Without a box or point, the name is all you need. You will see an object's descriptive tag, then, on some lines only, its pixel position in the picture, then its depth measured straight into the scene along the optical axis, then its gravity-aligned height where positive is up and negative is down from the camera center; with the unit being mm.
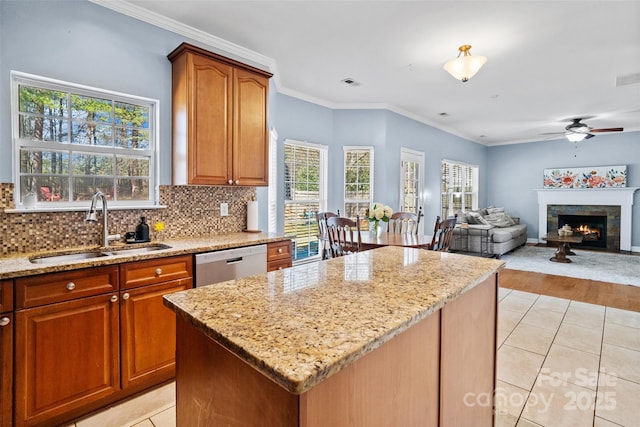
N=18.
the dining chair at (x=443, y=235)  3137 -272
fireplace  7629 -449
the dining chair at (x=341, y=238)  3117 -307
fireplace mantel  7223 +250
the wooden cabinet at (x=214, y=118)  2609 +780
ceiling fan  5796 +1430
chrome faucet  2139 -55
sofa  6336 -533
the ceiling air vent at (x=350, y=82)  4168 +1689
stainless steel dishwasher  2281 -429
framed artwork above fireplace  7312 +796
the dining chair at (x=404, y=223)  4488 -200
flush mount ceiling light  2988 +1364
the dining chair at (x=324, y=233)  3576 -281
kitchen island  703 -384
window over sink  2164 +468
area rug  4957 -987
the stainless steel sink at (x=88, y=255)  1995 -316
